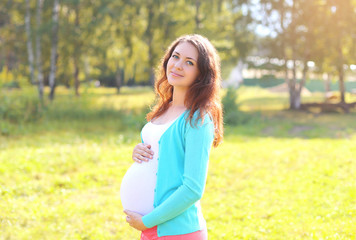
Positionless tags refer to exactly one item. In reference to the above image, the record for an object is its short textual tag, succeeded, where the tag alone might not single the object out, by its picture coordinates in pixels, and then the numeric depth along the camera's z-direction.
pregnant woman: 1.72
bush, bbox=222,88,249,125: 14.73
